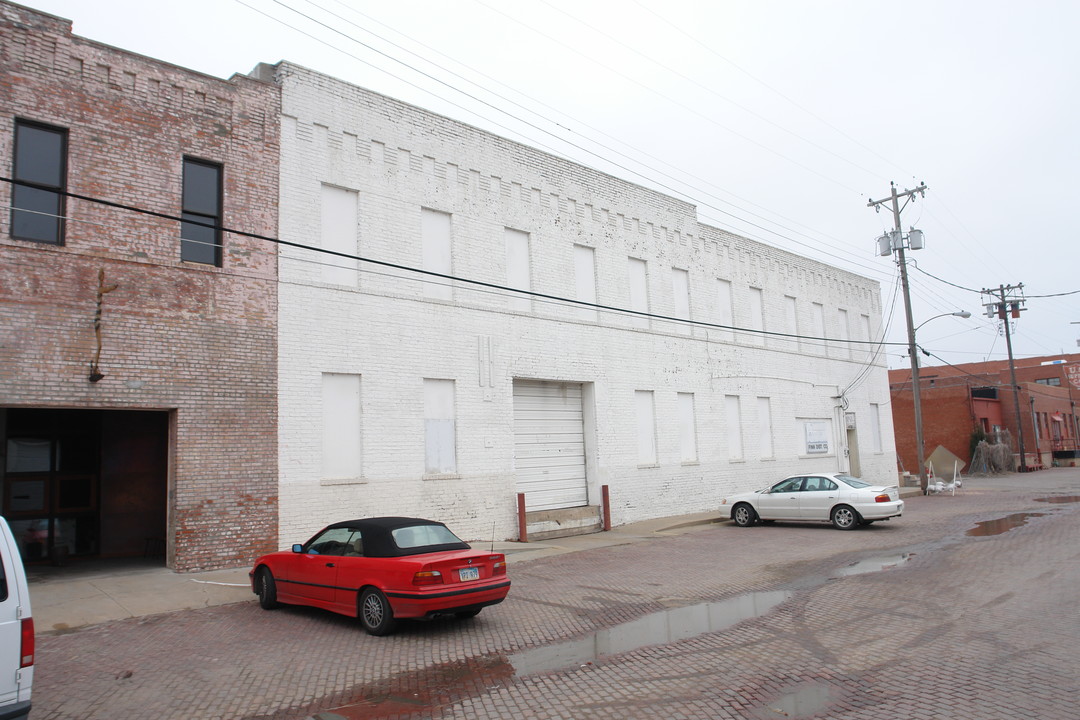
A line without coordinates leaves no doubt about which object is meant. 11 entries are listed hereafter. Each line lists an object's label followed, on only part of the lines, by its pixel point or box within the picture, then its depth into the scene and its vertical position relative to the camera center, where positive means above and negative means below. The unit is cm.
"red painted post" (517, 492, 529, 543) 1777 -172
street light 3066 +128
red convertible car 874 -140
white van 507 -109
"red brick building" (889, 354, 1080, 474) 4859 +120
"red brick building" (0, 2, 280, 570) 1204 +292
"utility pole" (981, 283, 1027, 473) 4975 +815
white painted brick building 1536 +287
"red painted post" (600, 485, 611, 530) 2014 -154
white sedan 1867 -157
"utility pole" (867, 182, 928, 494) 3148 +792
